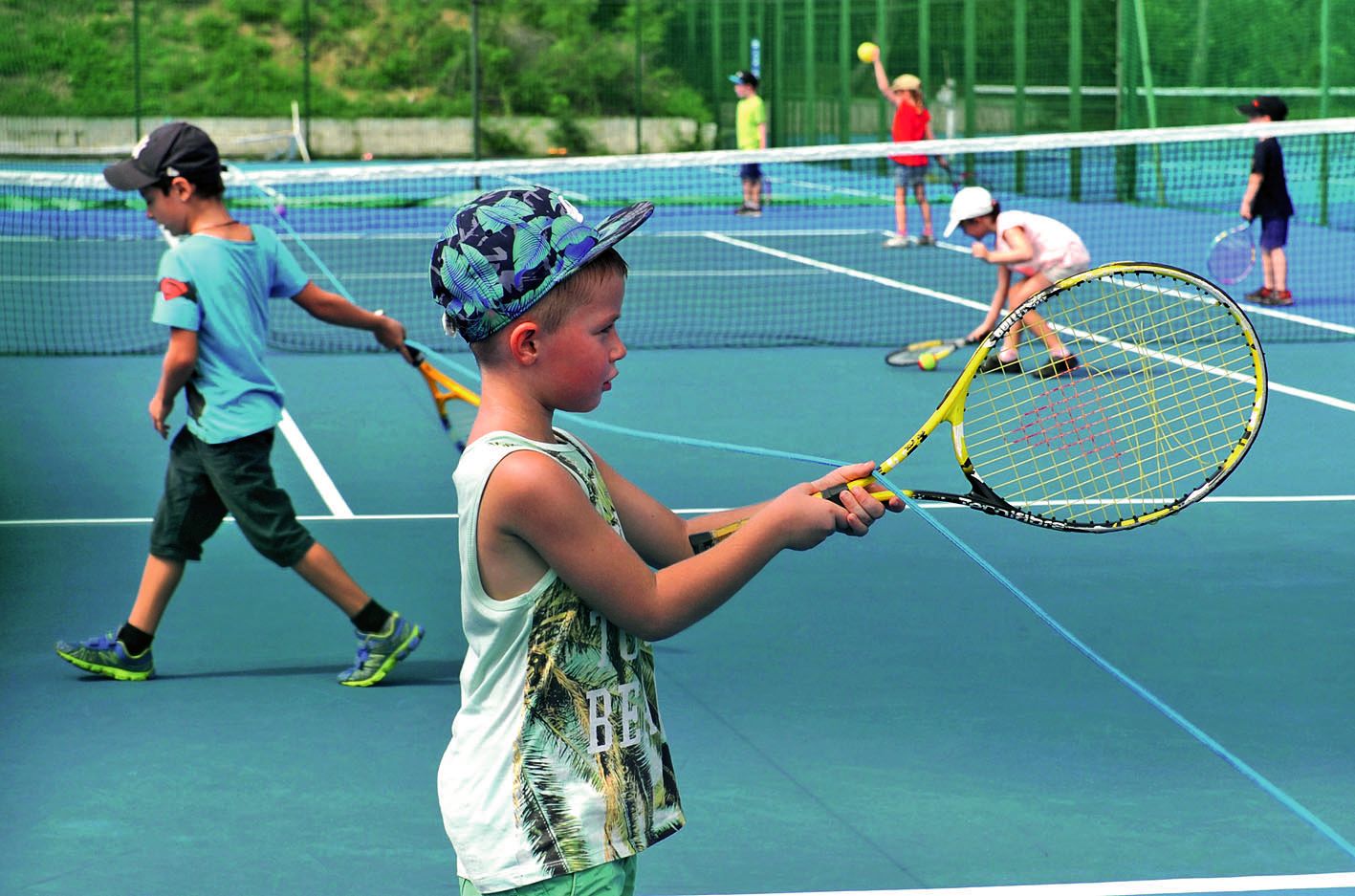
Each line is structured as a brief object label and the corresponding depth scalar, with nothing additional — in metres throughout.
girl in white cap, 10.12
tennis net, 12.83
